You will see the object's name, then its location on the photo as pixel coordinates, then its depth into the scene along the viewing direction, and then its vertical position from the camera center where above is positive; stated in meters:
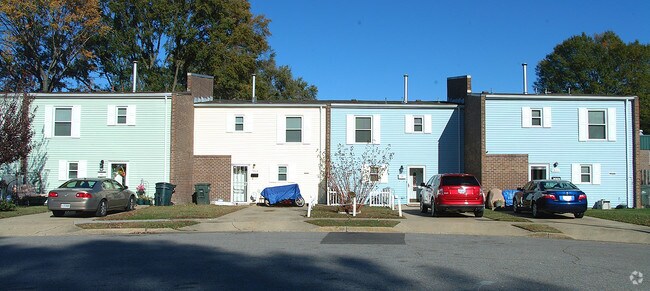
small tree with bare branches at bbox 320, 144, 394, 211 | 27.66 +0.24
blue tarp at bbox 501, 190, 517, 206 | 25.55 -1.32
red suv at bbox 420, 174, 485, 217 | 20.56 -0.99
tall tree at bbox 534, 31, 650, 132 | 55.41 +10.13
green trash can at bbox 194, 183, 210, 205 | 27.95 -1.36
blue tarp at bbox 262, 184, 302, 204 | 27.31 -1.30
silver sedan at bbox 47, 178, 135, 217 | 20.22 -1.17
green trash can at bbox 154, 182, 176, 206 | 26.31 -1.34
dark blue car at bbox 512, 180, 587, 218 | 20.45 -1.11
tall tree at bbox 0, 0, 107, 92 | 39.94 +9.54
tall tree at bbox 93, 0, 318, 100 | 45.09 +9.92
